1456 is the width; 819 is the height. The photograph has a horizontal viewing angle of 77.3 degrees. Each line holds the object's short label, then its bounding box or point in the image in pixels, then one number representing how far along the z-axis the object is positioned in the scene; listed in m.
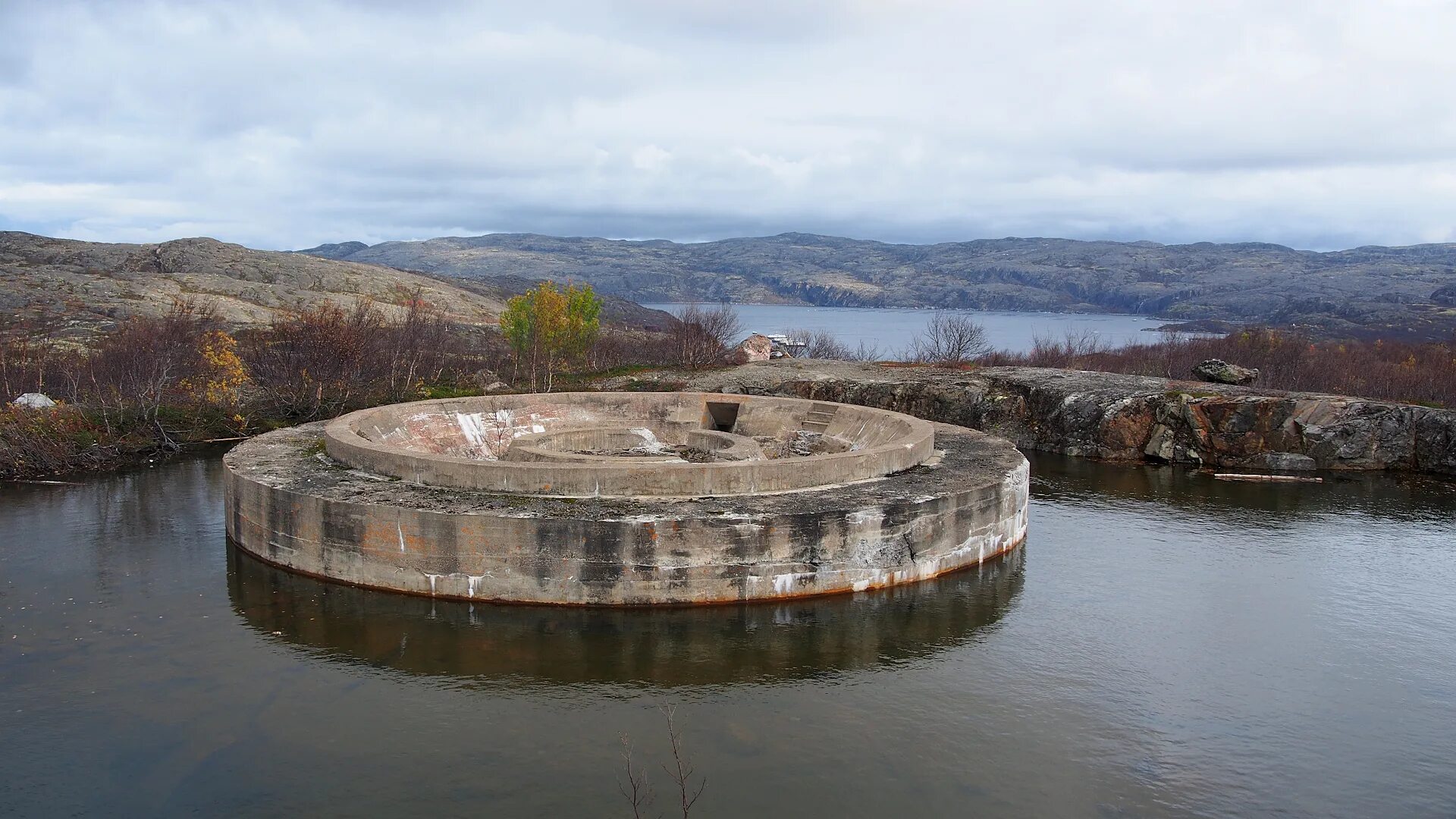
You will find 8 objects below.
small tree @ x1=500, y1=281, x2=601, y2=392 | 47.50
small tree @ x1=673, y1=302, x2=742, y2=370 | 54.12
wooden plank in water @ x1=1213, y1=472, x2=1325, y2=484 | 30.67
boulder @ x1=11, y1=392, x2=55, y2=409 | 31.05
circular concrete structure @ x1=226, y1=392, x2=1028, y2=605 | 16.45
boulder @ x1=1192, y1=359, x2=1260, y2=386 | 39.28
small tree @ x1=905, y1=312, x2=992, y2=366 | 55.84
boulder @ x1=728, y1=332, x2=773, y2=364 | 60.62
